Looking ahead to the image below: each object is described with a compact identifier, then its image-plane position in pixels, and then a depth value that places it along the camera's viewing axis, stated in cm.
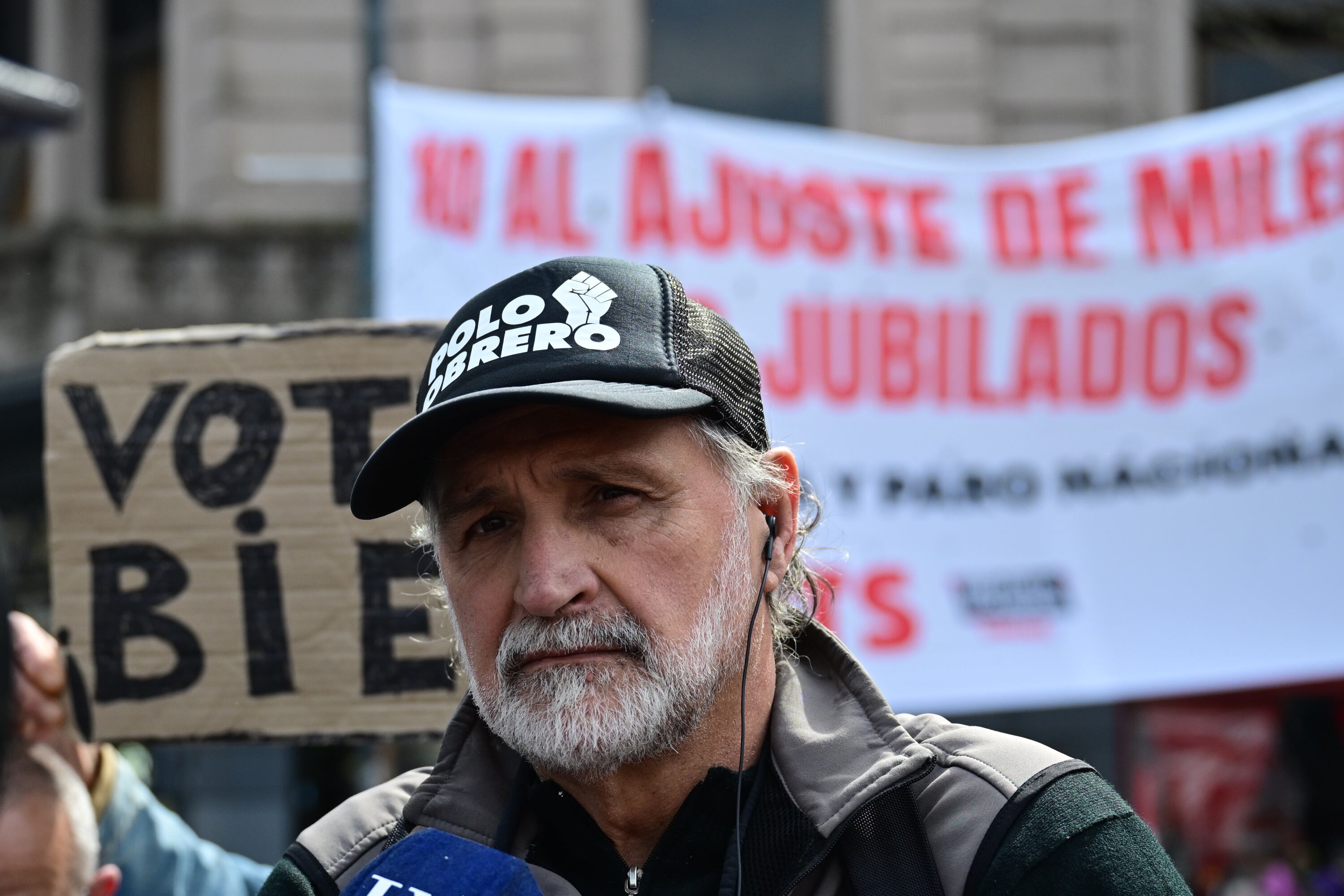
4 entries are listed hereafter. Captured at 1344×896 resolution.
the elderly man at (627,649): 162
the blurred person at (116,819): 196
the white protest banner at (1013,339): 495
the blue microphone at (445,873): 145
